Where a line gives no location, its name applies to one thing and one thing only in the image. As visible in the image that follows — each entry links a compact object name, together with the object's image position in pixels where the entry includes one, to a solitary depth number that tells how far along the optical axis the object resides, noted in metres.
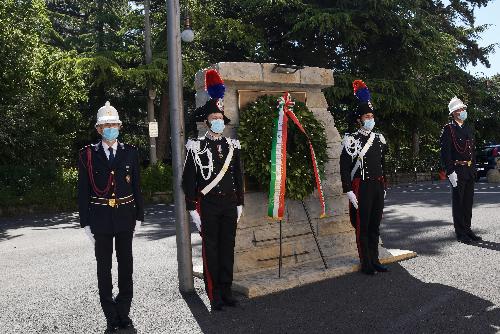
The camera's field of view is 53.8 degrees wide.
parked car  19.83
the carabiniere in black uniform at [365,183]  5.82
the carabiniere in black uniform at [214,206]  4.83
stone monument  5.57
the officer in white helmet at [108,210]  4.26
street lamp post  5.14
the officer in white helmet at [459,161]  7.39
